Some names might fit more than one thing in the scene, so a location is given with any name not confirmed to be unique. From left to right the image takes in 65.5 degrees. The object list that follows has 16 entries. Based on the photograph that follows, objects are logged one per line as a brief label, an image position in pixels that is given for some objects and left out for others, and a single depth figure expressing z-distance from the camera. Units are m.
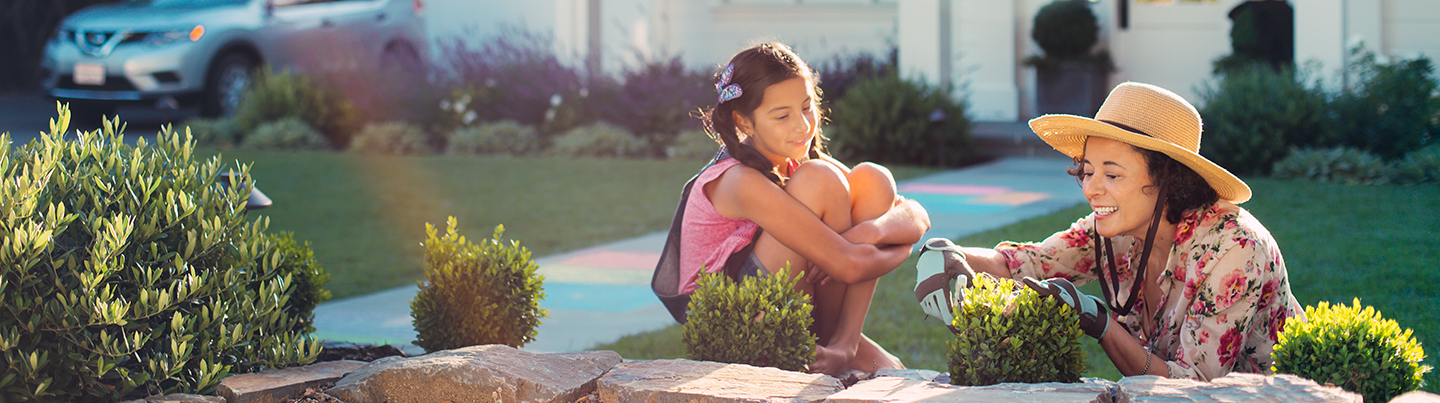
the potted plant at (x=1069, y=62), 10.70
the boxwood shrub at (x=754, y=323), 2.41
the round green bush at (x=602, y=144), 9.88
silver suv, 10.89
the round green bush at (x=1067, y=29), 10.66
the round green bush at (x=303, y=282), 2.73
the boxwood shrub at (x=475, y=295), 2.71
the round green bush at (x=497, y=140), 10.29
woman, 2.18
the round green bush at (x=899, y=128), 8.84
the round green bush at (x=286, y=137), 10.46
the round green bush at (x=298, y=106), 10.92
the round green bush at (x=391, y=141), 10.39
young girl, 2.65
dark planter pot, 11.18
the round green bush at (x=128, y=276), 2.05
